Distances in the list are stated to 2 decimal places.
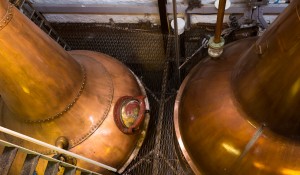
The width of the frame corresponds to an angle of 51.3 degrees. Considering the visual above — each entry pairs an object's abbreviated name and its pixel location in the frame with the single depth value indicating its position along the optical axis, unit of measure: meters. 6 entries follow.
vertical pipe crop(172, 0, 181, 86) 2.70
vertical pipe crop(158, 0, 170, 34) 3.61
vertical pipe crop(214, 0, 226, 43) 2.01
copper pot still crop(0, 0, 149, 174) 2.18
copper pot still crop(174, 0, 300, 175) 1.62
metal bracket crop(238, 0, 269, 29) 3.43
